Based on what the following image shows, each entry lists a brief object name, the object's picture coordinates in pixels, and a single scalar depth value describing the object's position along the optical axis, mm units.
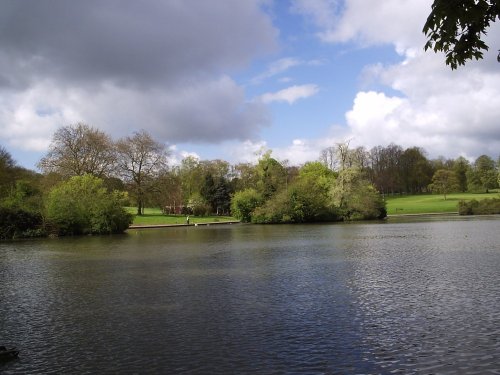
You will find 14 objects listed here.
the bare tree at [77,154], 63031
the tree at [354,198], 67250
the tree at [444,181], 106312
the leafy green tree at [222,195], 98188
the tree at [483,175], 106156
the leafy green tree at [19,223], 43781
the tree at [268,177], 72438
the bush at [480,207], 75375
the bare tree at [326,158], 108219
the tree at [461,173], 117738
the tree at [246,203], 72250
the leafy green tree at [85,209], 47219
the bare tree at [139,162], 71625
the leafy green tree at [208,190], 98125
